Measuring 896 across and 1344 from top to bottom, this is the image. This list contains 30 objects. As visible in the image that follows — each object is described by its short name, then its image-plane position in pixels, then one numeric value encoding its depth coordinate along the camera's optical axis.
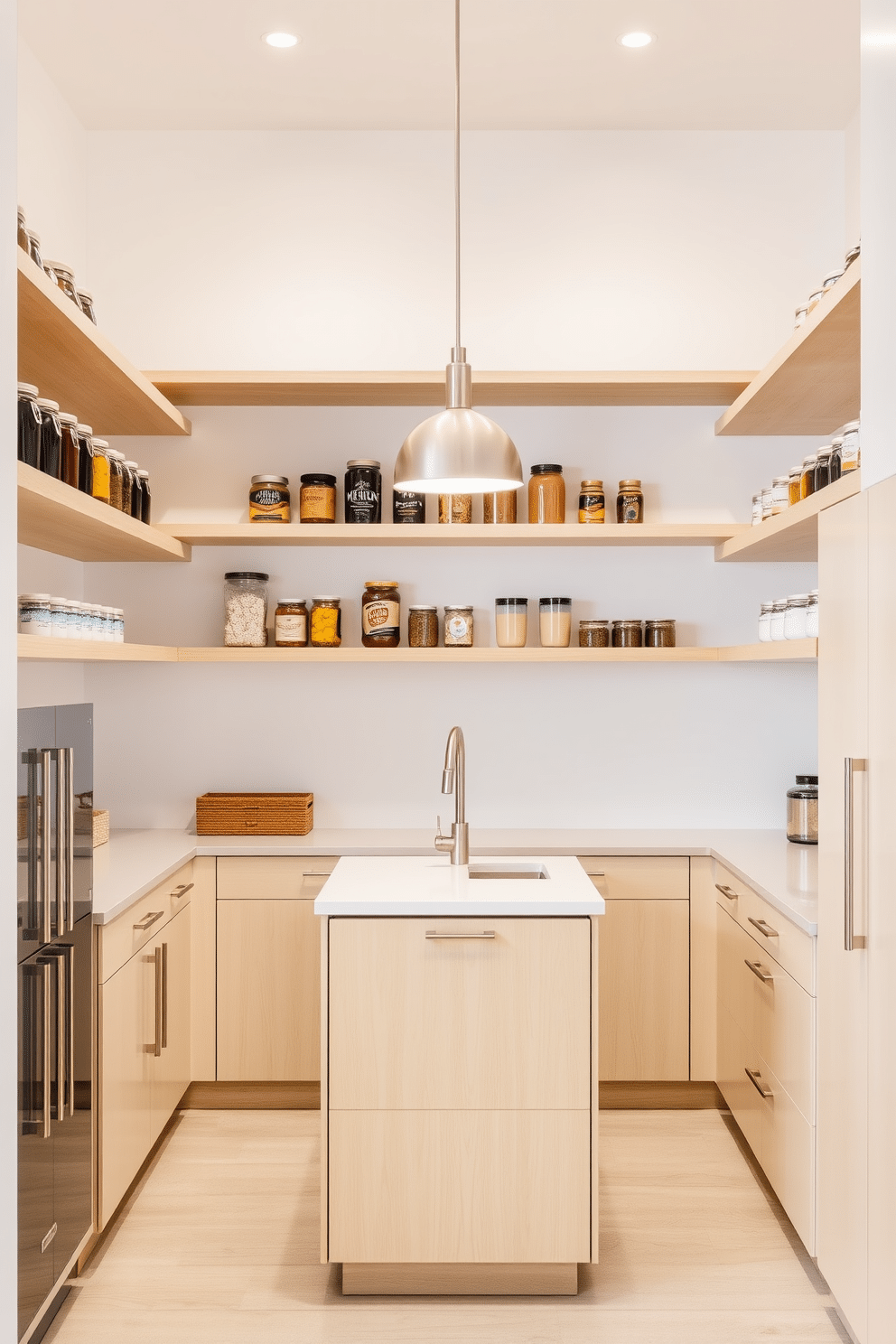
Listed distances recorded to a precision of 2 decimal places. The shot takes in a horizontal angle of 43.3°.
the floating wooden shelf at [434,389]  3.58
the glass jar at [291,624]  3.71
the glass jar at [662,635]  3.76
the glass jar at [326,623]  3.72
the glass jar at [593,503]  3.68
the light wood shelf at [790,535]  2.48
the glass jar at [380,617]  3.70
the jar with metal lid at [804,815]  3.55
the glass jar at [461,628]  3.71
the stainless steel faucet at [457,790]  2.70
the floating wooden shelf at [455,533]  3.61
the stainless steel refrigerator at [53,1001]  2.04
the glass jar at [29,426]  2.33
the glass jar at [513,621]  3.71
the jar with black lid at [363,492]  3.70
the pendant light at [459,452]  2.40
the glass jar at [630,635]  3.75
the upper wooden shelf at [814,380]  2.59
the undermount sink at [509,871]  2.84
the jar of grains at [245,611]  3.73
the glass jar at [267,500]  3.67
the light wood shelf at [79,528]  2.35
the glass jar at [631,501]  3.73
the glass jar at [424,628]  3.71
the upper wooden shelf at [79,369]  2.46
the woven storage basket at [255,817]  3.67
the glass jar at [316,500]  3.68
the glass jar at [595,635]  3.73
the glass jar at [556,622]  3.69
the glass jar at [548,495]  3.70
